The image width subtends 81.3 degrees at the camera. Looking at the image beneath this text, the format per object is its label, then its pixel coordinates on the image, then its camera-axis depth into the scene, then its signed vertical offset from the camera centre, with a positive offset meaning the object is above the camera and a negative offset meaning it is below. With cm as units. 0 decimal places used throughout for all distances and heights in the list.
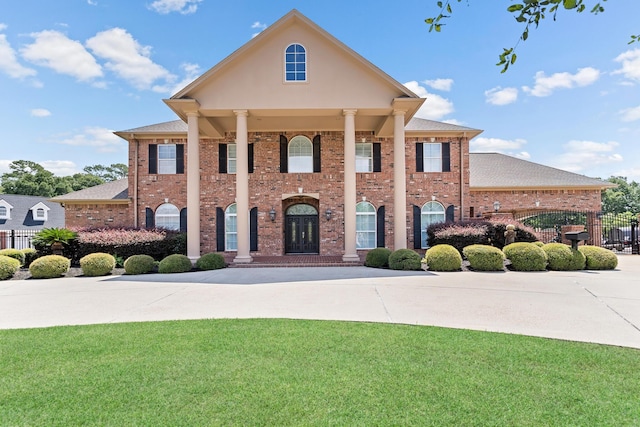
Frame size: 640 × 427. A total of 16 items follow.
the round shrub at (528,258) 1262 -147
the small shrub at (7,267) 1252 -154
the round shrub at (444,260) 1280 -152
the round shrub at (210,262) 1380 -160
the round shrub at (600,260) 1294 -161
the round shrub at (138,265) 1298 -157
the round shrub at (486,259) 1270 -149
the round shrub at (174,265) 1313 -161
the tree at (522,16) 261 +146
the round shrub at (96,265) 1292 -154
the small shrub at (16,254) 1430 -125
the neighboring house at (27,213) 3366 +80
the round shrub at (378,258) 1392 -155
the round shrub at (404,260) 1295 -153
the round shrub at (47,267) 1263 -158
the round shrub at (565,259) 1284 -154
